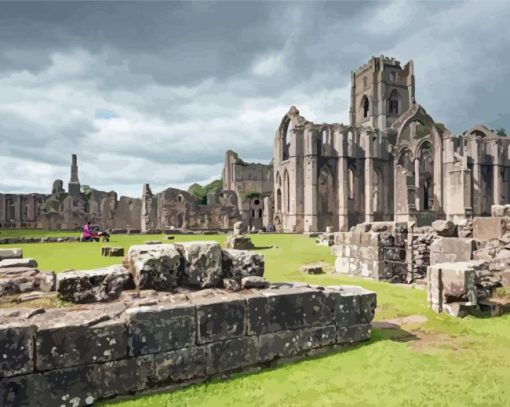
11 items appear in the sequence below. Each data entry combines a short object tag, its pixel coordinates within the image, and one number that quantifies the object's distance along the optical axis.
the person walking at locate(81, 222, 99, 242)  23.16
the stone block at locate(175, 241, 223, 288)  4.91
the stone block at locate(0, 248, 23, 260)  10.07
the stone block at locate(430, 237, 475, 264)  9.70
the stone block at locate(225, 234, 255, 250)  18.20
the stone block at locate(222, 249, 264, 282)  5.26
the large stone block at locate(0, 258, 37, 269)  6.86
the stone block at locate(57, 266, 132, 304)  4.32
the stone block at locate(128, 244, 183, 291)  4.70
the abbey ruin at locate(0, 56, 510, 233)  36.81
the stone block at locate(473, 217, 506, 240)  9.60
